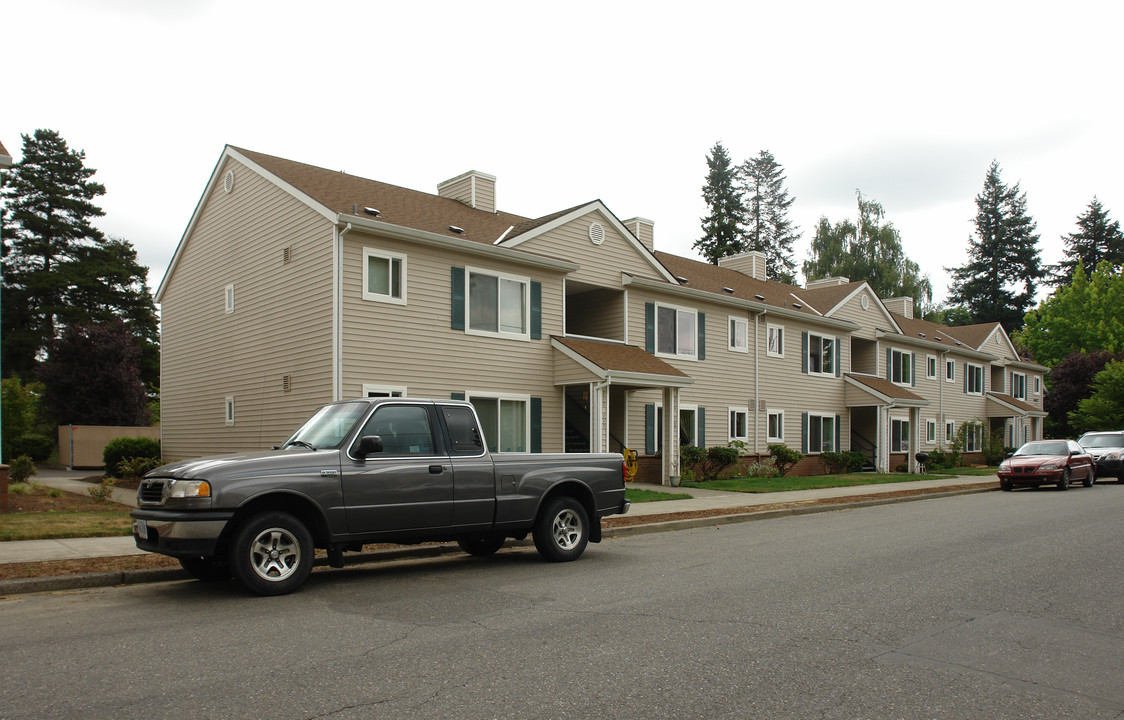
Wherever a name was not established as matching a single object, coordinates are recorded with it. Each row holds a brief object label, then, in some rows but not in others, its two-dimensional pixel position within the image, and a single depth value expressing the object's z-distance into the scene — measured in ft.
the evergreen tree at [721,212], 212.23
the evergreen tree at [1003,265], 251.39
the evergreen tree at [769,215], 216.74
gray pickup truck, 24.77
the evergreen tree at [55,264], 157.48
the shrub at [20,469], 58.90
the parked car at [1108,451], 90.02
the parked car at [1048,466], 76.02
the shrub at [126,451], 76.54
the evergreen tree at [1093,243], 246.68
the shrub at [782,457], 91.97
